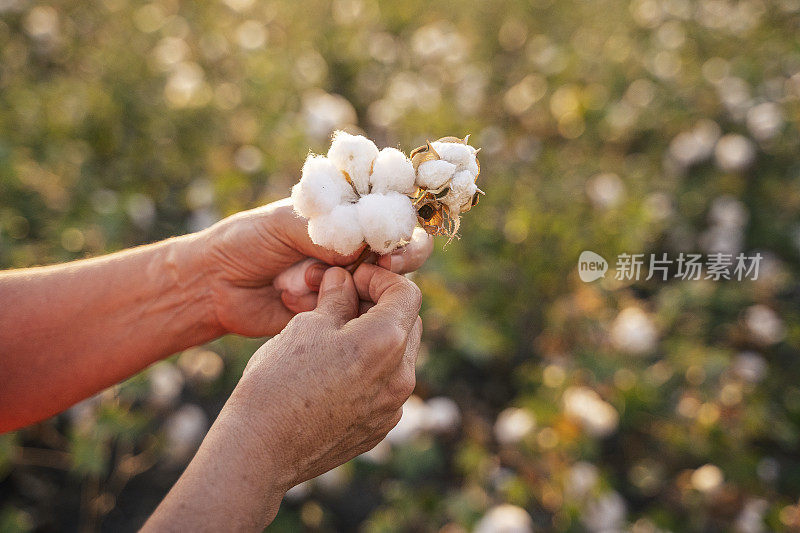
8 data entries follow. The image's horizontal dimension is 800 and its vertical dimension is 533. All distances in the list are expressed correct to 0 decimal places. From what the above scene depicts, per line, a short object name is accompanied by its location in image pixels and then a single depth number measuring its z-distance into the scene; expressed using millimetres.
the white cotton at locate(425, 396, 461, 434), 904
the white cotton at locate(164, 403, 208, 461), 978
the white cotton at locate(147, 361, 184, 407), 928
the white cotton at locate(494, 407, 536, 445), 886
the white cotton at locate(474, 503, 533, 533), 800
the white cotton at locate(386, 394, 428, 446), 875
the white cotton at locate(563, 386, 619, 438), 864
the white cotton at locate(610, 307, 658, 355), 940
